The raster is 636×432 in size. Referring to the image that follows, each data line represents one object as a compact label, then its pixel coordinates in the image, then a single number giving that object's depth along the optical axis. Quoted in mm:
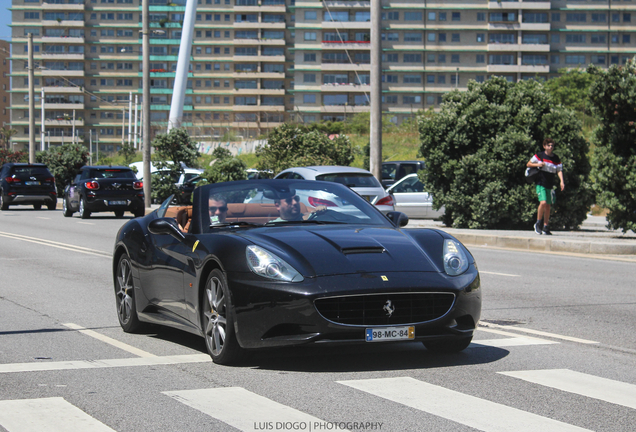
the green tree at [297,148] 33000
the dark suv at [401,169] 31016
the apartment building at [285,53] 117812
